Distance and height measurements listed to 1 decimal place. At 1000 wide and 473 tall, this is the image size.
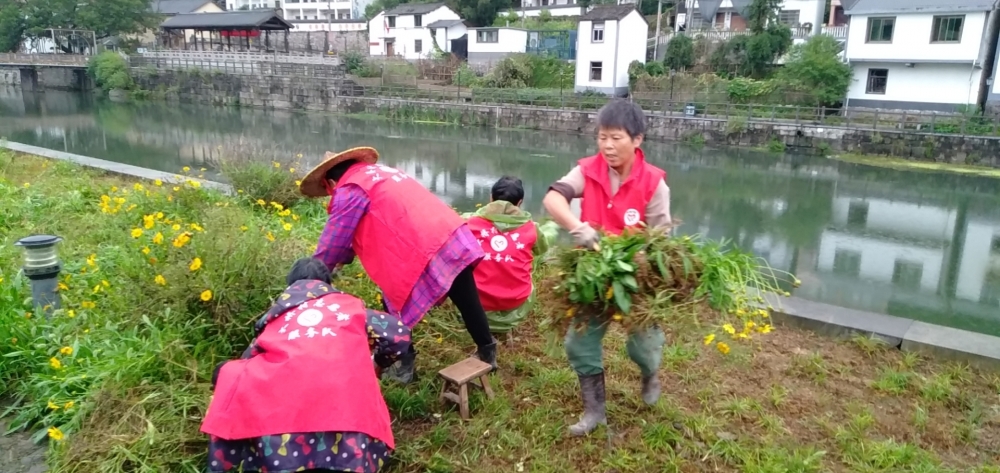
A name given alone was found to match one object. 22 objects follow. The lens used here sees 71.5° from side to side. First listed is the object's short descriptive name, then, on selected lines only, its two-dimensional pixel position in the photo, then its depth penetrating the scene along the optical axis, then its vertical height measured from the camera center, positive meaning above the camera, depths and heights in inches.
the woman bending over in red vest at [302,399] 77.4 -35.4
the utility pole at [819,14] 1016.2 +113.0
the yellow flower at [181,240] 111.3 -26.0
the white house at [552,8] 1364.4 +151.4
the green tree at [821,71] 805.9 +24.2
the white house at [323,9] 2103.8 +211.8
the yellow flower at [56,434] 88.8 -45.4
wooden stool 105.8 -43.9
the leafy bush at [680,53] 981.8 +49.7
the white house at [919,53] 764.6 +47.1
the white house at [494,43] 1170.0 +68.1
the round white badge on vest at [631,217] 100.2 -18.3
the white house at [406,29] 1360.7 +103.0
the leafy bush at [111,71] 1299.2 +4.6
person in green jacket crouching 128.1 -31.1
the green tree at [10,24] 1408.7 +93.6
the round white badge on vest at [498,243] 127.9 -28.6
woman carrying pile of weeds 95.4 -15.7
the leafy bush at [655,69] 965.2 +26.0
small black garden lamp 117.6 -33.3
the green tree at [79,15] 1386.6 +113.9
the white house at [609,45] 965.2 +58.3
